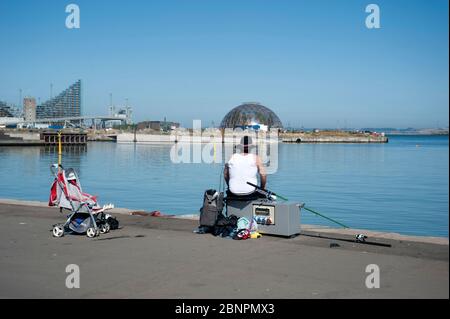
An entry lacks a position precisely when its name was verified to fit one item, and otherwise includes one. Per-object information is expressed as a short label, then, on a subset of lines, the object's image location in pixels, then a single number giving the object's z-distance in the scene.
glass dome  183.12
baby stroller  9.42
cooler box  8.97
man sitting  9.42
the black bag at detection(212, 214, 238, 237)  9.12
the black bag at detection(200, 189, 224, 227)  9.23
